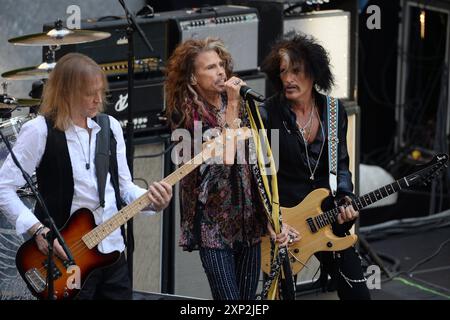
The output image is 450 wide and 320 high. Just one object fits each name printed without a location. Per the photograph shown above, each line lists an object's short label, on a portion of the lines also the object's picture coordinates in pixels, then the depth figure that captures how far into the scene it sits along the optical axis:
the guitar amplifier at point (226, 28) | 14.16
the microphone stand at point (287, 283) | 11.06
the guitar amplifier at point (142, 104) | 13.70
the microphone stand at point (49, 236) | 10.05
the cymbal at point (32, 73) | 12.79
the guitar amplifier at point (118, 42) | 13.44
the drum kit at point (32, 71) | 12.27
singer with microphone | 11.27
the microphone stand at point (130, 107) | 11.55
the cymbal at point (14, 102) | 12.07
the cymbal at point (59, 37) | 12.39
